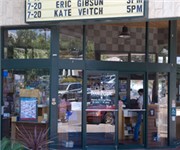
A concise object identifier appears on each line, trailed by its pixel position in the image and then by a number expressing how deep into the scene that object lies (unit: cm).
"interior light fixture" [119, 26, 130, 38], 1320
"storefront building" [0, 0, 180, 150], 1185
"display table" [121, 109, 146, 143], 1353
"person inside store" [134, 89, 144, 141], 1357
